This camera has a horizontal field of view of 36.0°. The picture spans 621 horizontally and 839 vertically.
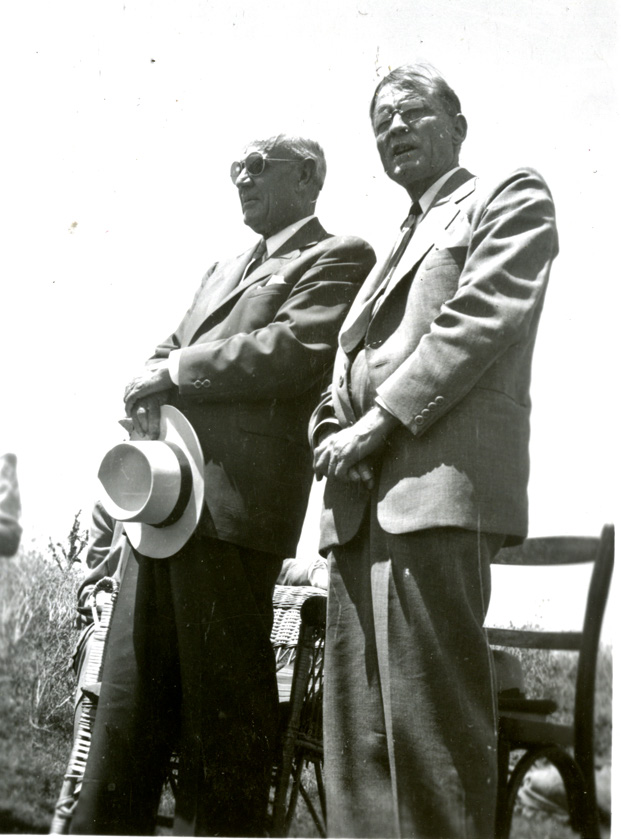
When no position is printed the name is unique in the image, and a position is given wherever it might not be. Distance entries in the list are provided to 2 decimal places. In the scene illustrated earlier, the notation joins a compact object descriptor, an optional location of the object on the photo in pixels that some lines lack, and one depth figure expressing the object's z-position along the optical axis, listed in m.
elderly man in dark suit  2.62
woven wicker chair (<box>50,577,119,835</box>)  2.72
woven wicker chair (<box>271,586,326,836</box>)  2.66
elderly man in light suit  2.22
